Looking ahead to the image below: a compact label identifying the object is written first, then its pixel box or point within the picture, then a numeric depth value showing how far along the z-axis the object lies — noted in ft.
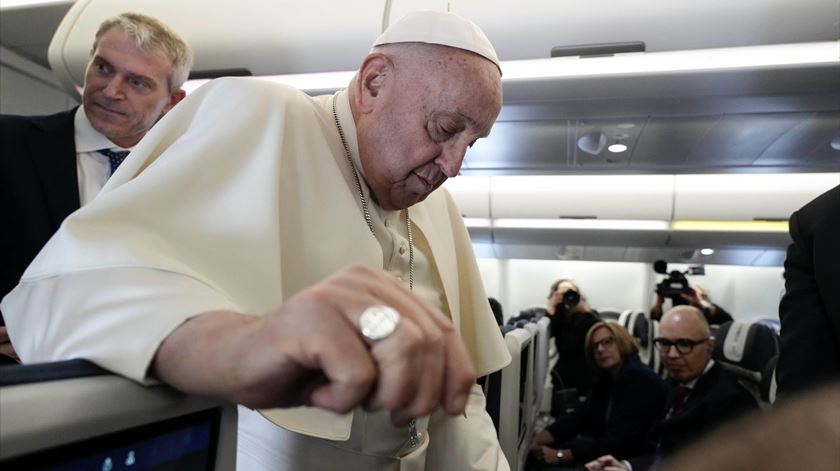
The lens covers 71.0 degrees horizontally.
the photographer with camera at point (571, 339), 25.16
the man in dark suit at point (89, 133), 5.71
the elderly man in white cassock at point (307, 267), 1.45
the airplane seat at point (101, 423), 1.25
